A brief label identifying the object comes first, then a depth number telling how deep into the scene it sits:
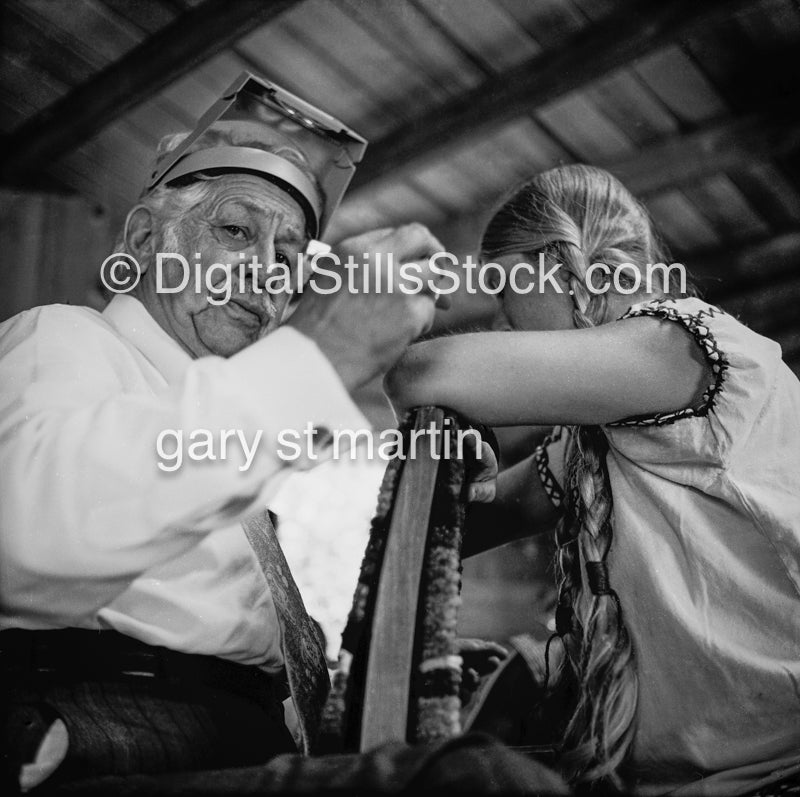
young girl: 0.79
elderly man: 0.62
